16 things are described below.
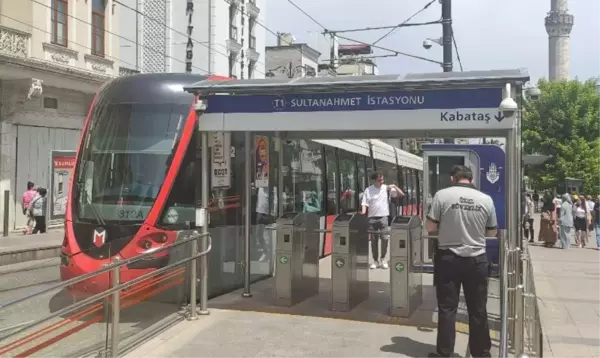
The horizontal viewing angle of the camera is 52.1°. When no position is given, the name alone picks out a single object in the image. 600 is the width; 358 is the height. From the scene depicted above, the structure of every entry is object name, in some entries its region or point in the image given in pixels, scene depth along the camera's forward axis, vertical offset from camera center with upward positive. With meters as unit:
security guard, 5.40 -0.63
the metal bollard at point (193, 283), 7.05 -1.07
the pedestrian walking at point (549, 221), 18.28 -0.83
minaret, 83.19 +21.82
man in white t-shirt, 10.97 -0.29
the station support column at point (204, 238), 7.25 -0.55
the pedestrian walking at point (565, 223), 17.67 -0.85
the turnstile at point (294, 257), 7.69 -0.85
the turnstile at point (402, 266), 7.04 -0.86
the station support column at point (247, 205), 8.28 -0.19
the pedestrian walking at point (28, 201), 17.16 -0.32
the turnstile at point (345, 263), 7.38 -0.86
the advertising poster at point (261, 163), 9.19 +0.43
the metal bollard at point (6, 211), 16.95 -0.61
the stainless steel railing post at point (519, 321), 4.82 -1.02
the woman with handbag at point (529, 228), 18.89 -1.13
